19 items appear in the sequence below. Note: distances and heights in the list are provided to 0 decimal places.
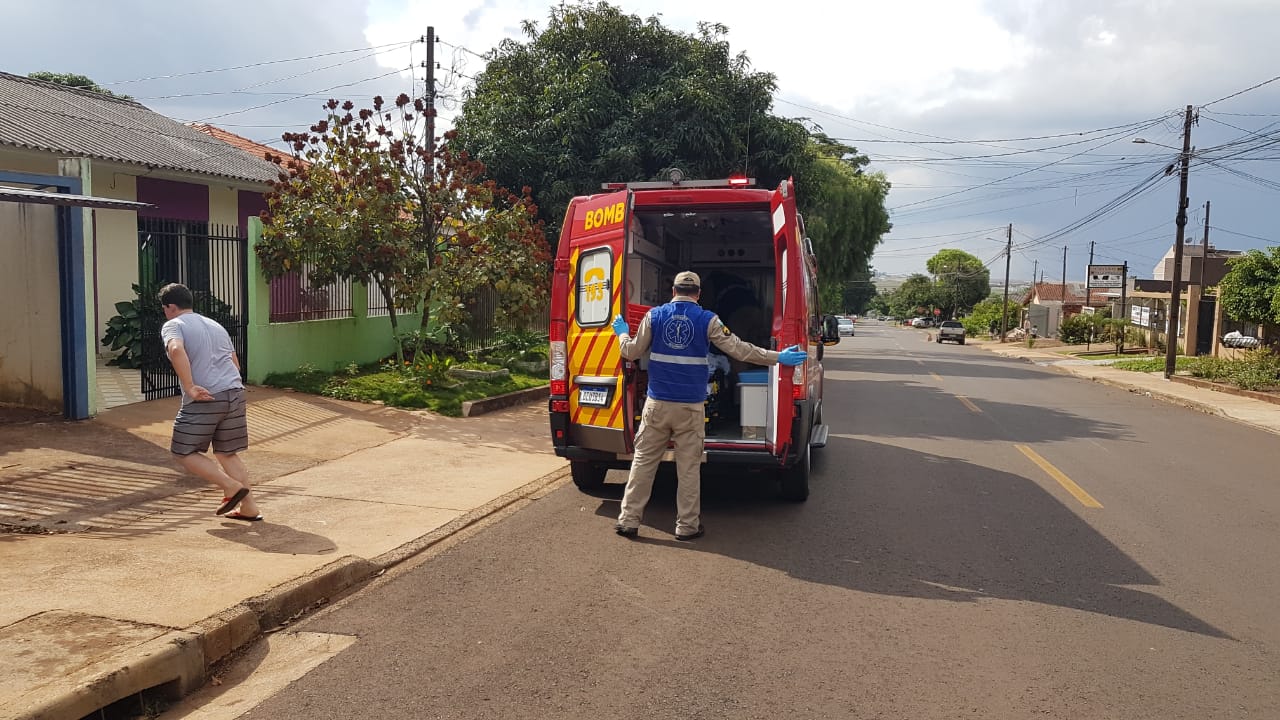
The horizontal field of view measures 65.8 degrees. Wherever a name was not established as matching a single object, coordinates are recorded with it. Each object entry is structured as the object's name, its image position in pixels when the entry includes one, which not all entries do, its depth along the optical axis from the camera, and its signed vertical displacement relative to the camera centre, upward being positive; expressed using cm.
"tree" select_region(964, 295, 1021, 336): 7250 -120
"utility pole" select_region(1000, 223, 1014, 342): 6072 -125
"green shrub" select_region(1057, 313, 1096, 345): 4941 -132
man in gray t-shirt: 655 -75
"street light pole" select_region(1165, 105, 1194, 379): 2620 +196
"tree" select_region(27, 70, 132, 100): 3298 +710
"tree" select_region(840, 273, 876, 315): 13175 +55
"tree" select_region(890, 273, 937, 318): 11572 +52
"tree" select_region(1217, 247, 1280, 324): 2319 +48
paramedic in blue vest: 679 -60
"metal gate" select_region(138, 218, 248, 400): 1154 +15
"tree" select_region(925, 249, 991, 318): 11138 +169
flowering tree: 1323 +92
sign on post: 6059 +175
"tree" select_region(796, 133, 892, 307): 3206 +275
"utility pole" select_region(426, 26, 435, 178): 1841 +455
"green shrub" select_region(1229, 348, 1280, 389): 2152 -146
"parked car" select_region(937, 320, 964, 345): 5869 -186
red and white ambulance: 718 -31
